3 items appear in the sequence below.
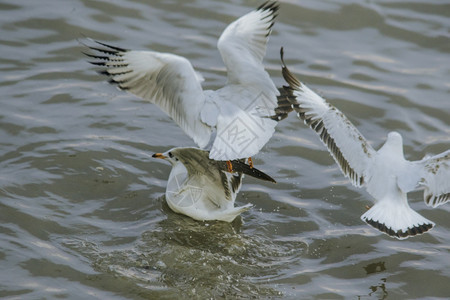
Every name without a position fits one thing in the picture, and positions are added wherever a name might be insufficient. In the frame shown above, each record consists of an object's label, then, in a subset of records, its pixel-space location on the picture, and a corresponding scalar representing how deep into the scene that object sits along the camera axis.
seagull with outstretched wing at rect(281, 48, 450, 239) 12.49
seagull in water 13.31
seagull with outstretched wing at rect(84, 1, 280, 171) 12.70
